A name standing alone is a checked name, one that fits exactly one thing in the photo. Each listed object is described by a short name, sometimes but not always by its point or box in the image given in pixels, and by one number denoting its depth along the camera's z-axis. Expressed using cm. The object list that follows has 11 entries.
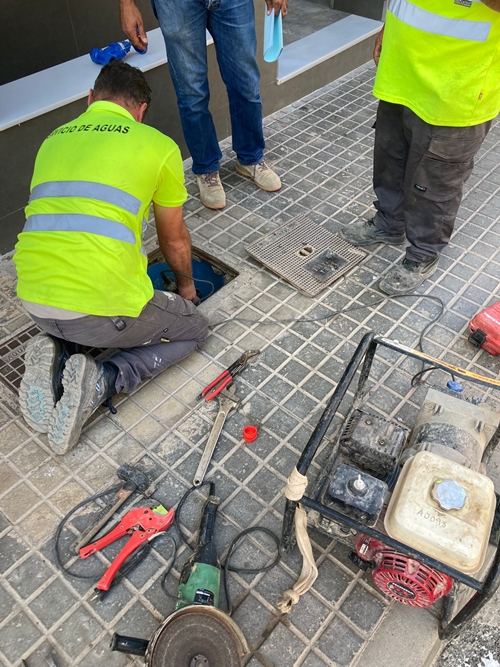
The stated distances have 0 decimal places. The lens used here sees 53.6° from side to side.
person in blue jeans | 324
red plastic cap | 247
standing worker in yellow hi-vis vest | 237
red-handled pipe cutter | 208
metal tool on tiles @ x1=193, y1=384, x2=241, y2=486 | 235
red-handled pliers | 266
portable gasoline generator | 157
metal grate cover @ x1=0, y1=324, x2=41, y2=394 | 279
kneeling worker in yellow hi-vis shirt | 225
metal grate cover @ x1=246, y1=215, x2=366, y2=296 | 332
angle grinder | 168
